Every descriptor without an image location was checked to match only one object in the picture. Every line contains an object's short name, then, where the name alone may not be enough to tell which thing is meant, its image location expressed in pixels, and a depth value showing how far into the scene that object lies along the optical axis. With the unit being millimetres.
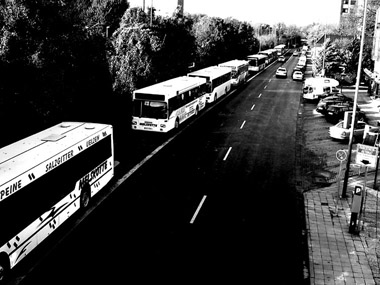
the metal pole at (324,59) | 54812
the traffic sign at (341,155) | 16781
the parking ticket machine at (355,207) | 13499
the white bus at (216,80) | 36344
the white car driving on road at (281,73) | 61531
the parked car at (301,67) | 63794
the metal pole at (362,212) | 14405
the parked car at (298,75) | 58688
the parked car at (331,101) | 32978
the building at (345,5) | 169500
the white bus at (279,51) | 114700
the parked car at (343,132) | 25250
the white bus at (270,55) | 88375
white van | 40406
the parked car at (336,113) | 30592
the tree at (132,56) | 25656
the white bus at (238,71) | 47406
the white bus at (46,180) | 10430
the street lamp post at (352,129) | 16156
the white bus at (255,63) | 67725
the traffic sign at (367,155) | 14883
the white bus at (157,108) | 24109
